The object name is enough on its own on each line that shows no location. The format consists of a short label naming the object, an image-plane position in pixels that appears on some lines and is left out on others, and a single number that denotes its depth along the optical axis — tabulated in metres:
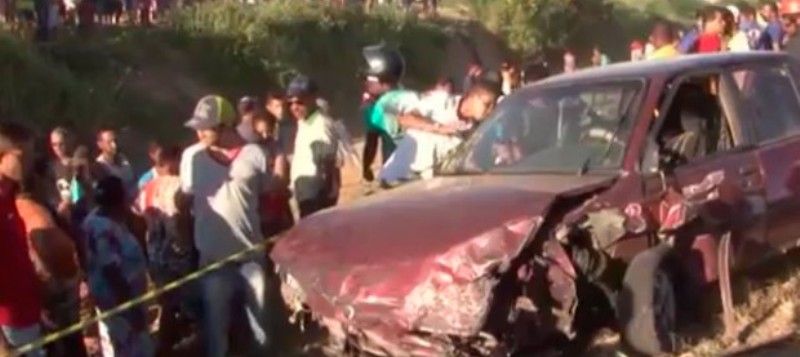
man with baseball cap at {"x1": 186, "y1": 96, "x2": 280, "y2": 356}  9.45
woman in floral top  8.71
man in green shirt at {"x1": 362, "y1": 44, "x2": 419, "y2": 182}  12.20
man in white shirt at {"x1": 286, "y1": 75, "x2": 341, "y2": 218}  10.92
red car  7.93
